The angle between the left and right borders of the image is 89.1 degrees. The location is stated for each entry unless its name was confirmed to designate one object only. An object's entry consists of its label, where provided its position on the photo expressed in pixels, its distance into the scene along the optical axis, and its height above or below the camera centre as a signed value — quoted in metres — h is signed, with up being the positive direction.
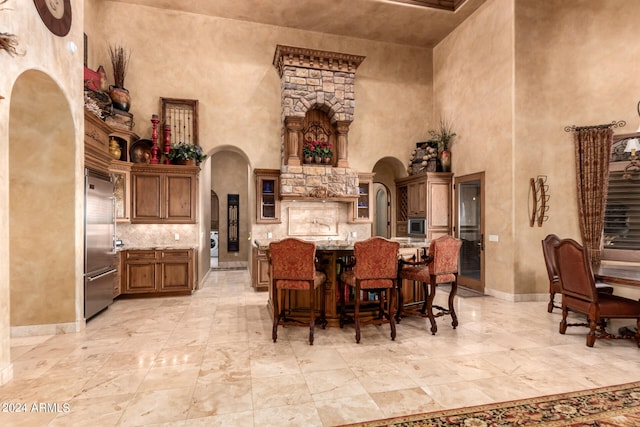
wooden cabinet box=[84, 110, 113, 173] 4.32 +1.08
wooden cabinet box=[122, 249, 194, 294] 5.79 -0.95
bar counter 4.12 -0.84
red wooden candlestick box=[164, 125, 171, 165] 6.27 +1.48
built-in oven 7.25 -0.24
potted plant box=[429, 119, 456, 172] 7.18 +1.64
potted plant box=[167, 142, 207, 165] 6.12 +1.24
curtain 5.23 +0.59
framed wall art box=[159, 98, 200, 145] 6.59 +2.05
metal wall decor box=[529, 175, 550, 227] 5.57 +0.29
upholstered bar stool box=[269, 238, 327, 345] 3.62 -0.56
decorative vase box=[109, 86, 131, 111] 5.75 +2.17
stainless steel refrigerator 4.28 -0.35
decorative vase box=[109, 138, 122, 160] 5.52 +1.20
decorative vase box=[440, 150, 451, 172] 7.17 +1.25
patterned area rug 2.22 -1.42
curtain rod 5.15 +1.46
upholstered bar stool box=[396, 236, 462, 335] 3.94 -0.68
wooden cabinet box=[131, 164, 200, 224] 6.00 +0.47
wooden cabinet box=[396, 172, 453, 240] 7.16 +0.34
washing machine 10.92 -0.71
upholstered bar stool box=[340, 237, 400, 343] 3.70 -0.59
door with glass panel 6.39 -0.22
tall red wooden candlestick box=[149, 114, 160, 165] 6.09 +1.41
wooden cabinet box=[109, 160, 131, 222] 5.76 +0.50
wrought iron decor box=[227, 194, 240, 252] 10.15 -0.12
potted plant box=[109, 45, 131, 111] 5.76 +2.72
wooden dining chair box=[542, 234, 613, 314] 4.77 -0.75
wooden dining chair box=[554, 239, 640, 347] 3.54 -0.94
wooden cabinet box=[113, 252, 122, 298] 5.50 -1.03
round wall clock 3.30 +2.20
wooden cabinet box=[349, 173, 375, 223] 7.37 +0.44
